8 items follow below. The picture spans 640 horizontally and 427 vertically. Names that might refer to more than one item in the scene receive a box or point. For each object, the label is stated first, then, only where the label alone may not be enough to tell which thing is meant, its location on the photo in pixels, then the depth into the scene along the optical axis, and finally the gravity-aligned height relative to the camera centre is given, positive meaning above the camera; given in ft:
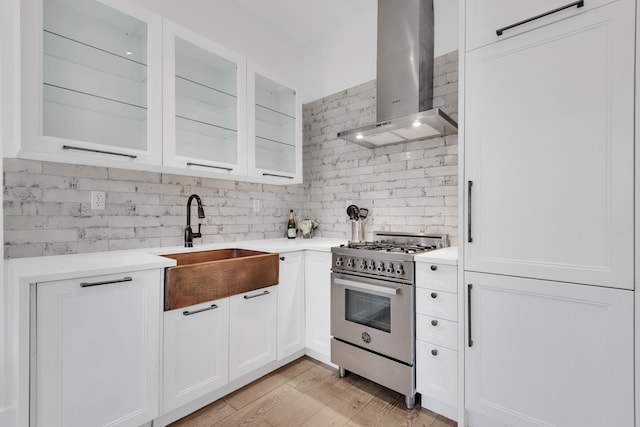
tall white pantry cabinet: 3.85 +0.05
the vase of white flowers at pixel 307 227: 9.96 -0.43
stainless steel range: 5.98 -2.14
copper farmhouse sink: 5.34 -1.27
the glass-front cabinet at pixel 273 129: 7.90 +2.47
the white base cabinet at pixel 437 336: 5.50 -2.33
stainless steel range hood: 7.02 +3.49
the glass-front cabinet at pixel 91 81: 4.58 +2.37
